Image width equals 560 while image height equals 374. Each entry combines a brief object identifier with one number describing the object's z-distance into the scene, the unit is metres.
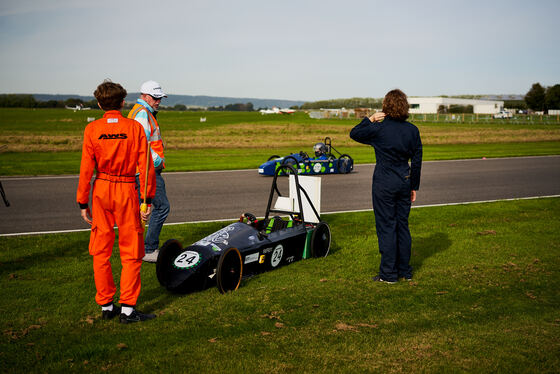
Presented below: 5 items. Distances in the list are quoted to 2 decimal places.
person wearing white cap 6.14
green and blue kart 15.98
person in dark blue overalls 5.64
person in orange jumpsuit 4.46
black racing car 5.44
